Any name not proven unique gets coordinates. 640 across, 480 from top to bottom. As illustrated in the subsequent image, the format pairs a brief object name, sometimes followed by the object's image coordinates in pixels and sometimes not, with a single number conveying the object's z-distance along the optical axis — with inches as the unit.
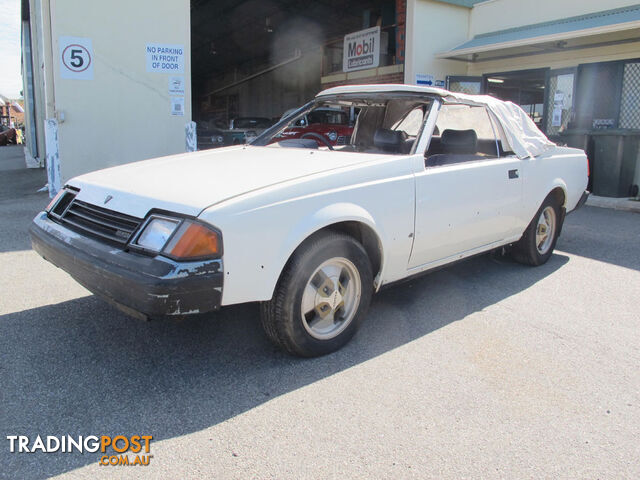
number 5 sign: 331.9
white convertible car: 99.3
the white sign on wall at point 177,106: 370.3
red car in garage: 533.7
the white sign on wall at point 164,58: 358.0
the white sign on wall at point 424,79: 468.1
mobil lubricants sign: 579.5
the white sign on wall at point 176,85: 367.9
